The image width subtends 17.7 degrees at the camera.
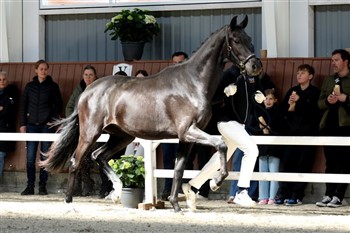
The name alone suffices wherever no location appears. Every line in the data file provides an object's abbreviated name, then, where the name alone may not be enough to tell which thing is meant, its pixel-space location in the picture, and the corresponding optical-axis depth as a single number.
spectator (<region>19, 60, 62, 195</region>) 16.30
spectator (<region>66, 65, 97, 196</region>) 15.58
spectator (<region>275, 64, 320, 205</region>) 14.59
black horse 12.63
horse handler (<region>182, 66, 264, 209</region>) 12.80
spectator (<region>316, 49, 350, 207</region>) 14.14
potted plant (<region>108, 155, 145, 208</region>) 13.82
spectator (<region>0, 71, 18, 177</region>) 16.73
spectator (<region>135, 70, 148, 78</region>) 15.76
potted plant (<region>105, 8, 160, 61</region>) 17.19
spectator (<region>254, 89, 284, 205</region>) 14.62
